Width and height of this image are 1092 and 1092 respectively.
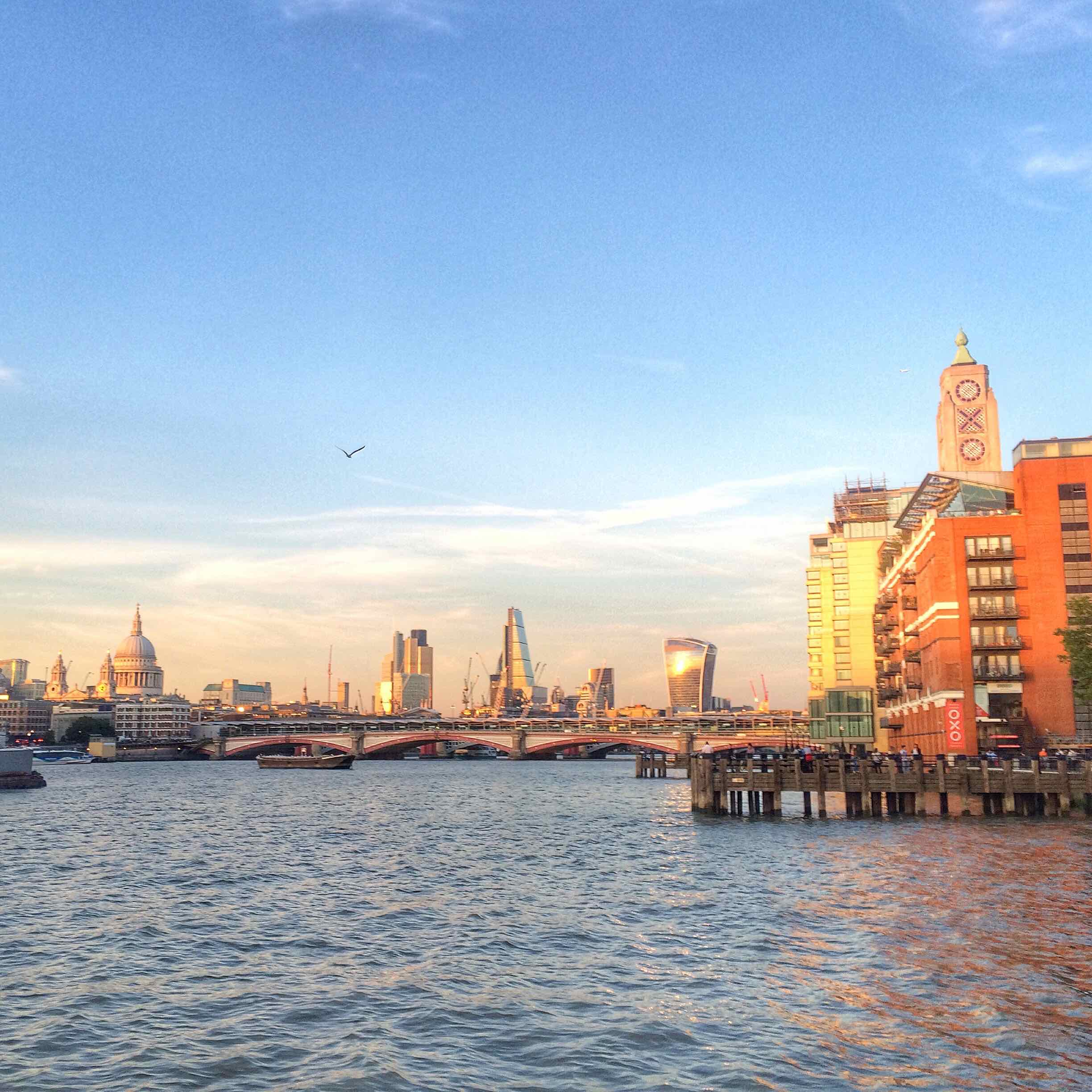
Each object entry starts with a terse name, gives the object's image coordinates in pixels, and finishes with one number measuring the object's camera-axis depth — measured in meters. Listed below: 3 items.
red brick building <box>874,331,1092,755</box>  92.75
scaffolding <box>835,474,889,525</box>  160.75
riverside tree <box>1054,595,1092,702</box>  77.69
